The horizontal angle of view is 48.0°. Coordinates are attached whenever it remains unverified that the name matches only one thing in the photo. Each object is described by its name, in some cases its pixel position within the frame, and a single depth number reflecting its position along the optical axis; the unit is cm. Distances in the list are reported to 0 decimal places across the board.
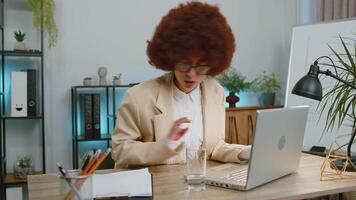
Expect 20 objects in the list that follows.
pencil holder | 92
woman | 161
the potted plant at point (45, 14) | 281
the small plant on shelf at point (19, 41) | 284
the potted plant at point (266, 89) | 351
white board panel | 259
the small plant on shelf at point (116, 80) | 308
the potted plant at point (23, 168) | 284
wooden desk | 113
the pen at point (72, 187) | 92
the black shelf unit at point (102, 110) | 300
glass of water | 125
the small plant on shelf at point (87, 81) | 301
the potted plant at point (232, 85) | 333
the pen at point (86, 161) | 99
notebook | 111
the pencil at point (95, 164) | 96
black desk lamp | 139
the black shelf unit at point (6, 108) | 276
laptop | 117
